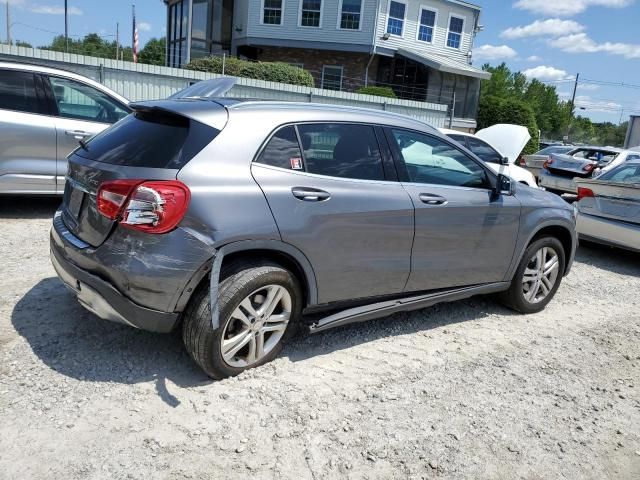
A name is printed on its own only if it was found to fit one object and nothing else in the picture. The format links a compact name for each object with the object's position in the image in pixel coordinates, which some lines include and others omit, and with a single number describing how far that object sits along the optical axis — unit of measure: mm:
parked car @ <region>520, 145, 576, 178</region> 15188
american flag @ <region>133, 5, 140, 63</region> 25906
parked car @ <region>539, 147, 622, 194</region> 11688
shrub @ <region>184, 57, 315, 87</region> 19391
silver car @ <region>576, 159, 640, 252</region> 6910
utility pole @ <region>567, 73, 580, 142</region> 64938
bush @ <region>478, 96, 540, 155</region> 28797
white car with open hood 6617
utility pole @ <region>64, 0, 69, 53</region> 34069
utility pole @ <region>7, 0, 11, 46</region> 36119
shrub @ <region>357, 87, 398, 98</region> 22484
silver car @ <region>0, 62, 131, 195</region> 6004
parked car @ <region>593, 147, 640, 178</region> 12009
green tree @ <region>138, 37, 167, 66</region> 43362
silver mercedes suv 2887
